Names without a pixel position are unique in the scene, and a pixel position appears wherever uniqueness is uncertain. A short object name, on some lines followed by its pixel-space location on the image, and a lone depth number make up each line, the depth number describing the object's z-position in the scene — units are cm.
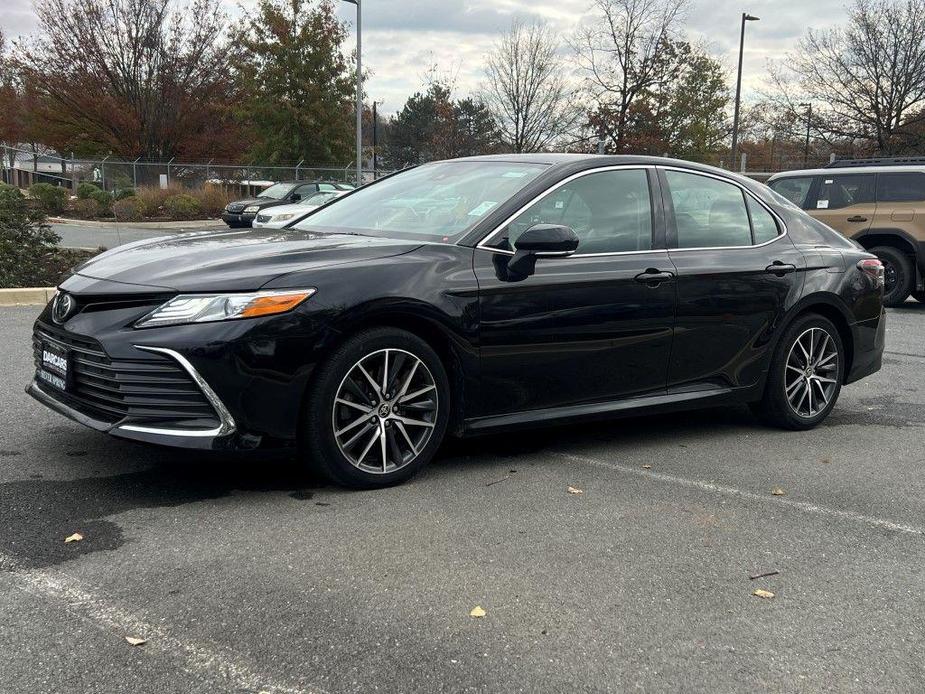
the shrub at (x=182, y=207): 2828
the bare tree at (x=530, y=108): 3809
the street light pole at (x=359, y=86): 2732
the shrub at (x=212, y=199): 2961
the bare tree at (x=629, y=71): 3500
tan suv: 1248
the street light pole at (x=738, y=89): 3344
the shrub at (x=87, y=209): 2788
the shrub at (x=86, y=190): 2853
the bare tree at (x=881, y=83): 3212
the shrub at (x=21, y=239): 1077
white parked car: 1587
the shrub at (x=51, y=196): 2739
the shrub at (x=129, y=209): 2709
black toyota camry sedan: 380
